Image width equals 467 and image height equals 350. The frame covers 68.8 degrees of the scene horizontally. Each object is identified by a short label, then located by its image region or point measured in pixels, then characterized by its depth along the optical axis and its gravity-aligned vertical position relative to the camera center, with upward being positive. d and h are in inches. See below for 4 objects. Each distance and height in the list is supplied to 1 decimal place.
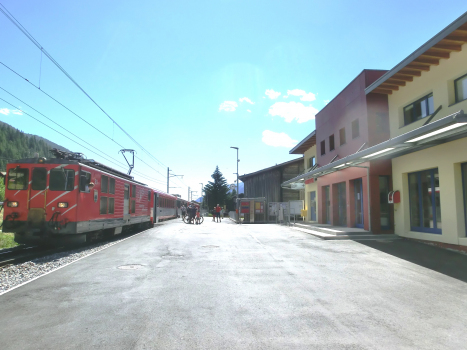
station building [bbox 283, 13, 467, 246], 412.2 +75.7
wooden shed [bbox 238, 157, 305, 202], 1446.9 +114.3
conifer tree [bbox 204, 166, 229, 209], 2800.2 +123.8
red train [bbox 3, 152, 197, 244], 437.4 +7.4
